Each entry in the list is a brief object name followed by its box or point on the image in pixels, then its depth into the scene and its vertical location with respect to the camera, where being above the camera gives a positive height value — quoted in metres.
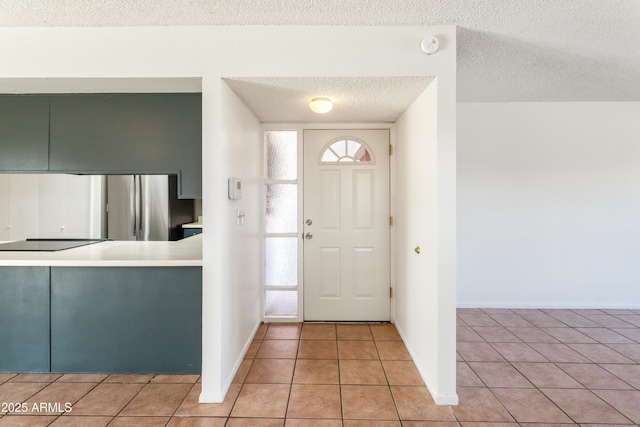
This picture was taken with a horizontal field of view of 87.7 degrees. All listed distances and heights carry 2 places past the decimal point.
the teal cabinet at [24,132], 2.39 +0.61
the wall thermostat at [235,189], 2.25 +0.20
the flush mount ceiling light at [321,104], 2.49 +0.85
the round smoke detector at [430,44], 2.00 +1.04
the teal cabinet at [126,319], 2.33 -0.72
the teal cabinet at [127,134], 2.36 +0.59
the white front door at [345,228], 3.42 -0.12
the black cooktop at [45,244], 2.68 -0.24
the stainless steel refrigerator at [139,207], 3.28 +0.10
